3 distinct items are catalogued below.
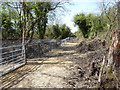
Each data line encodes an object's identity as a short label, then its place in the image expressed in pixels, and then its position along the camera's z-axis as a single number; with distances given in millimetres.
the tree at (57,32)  22953
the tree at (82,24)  23959
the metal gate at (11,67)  3633
